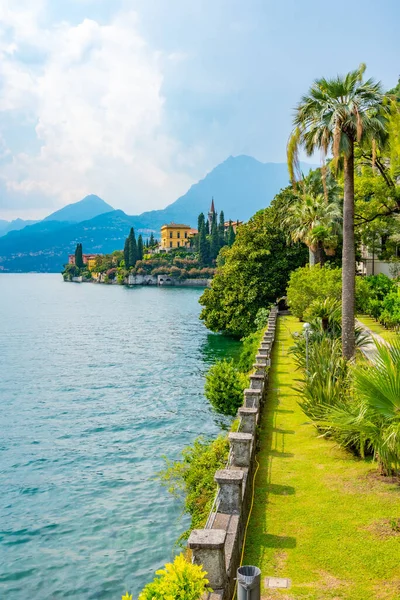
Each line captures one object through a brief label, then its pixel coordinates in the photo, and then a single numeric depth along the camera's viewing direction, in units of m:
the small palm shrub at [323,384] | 12.05
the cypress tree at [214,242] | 145.18
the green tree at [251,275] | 39.69
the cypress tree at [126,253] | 159.62
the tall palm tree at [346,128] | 15.82
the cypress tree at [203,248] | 146.50
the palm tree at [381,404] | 7.21
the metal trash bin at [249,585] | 4.95
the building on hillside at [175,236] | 180.50
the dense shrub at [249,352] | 24.84
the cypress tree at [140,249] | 160.21
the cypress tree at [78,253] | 196.68
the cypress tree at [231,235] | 136.15
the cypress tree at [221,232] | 148.88
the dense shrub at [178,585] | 4.80
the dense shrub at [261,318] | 35.71
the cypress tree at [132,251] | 157.00
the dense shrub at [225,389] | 17.28
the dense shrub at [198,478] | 11.05
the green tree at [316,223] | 33.84
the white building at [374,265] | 43.67
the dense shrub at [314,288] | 26.39
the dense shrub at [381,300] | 28.88
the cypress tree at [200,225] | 146.52
